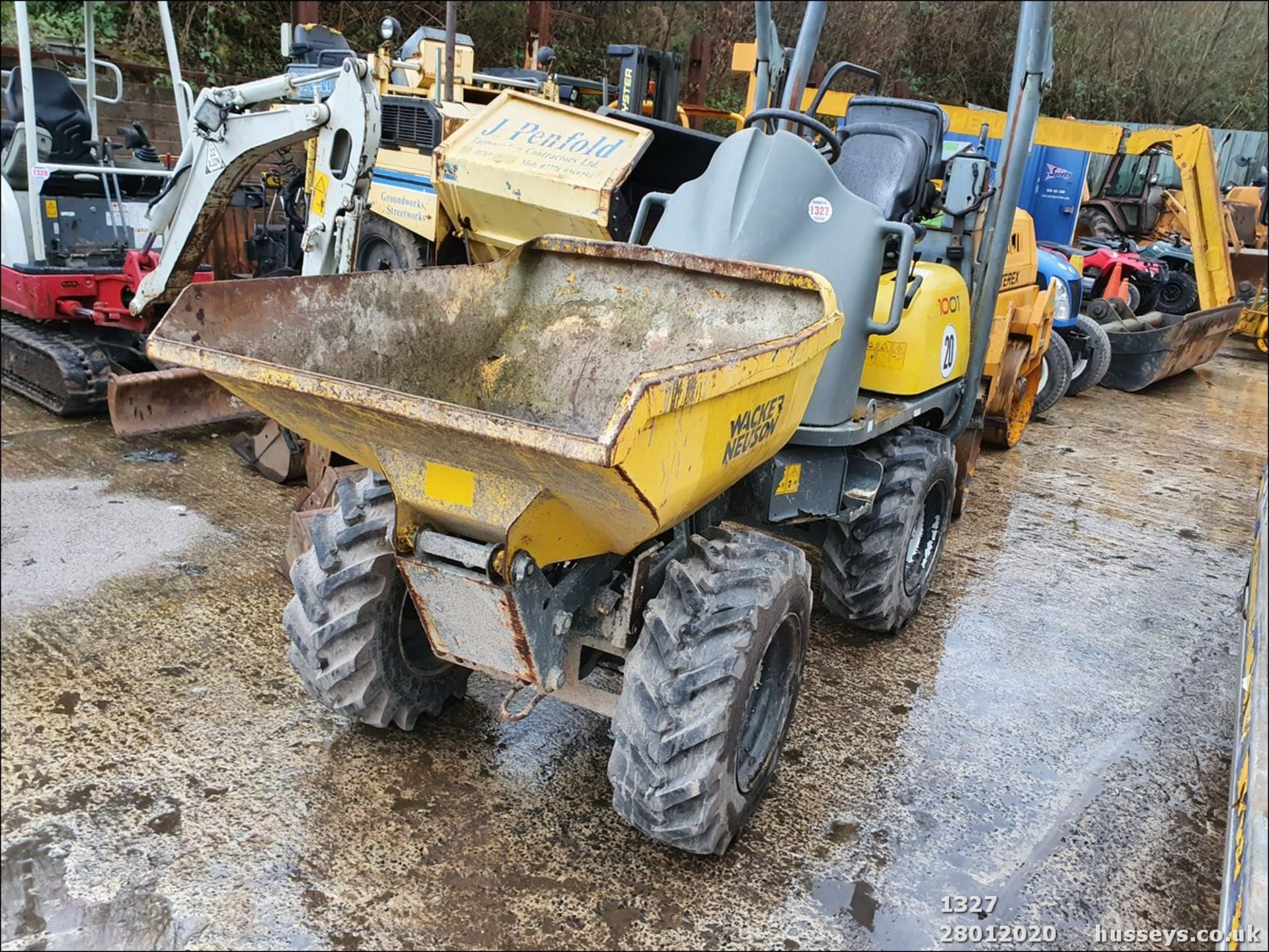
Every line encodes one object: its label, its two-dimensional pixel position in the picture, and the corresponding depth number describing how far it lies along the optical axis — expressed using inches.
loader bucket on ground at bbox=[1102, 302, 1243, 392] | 344.8
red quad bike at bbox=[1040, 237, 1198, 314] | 392.5
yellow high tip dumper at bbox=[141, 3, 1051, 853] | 87.2
